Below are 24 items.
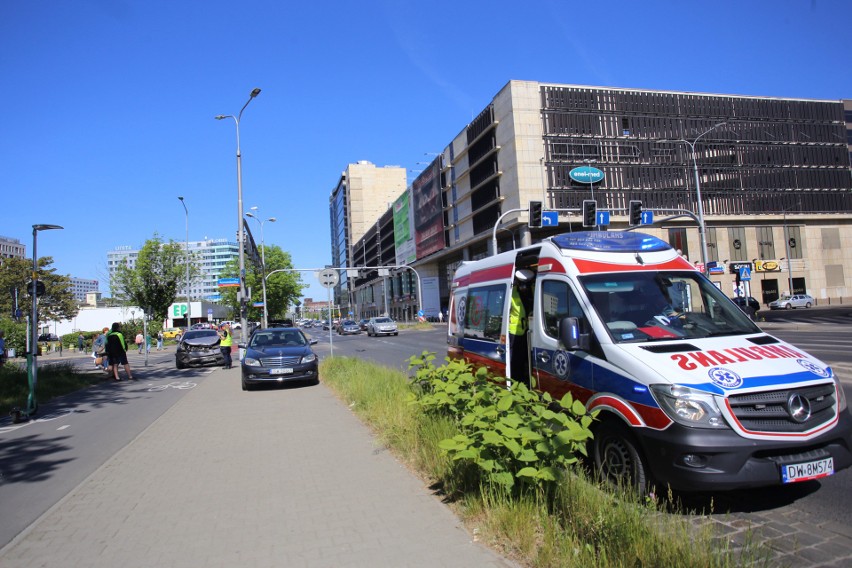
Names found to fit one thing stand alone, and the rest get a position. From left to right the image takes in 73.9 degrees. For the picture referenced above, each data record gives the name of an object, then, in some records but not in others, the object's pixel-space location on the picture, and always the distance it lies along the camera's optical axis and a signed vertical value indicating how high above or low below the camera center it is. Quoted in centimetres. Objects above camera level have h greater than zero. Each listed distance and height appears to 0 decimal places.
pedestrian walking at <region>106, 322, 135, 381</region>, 1800 -53
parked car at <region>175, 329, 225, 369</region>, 2264 -92
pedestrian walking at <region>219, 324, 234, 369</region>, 2161 -62
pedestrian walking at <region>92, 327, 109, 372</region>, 2141 -69
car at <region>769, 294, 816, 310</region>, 5600 -44
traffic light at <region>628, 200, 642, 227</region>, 2442 +398
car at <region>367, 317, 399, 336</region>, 4631 -60
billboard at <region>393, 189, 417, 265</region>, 9557 +1556
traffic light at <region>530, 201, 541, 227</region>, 2416 +419
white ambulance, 403 -56
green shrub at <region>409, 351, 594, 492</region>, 388 -91
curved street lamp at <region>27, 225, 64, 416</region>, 1041 -66
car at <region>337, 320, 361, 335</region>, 5531 -64
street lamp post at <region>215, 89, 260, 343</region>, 2387 +396
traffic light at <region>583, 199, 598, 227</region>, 2320 +389
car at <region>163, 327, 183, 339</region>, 5897 -26
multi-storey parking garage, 5681 +1423
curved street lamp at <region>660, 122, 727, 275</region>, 2848 +314
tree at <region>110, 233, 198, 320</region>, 3953 +403
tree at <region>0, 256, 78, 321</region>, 5438 +503
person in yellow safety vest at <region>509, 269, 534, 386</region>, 707 -20
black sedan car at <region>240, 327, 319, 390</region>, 1365 -95
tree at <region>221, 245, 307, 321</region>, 7244 +543
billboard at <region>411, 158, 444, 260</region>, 7938 +1552
